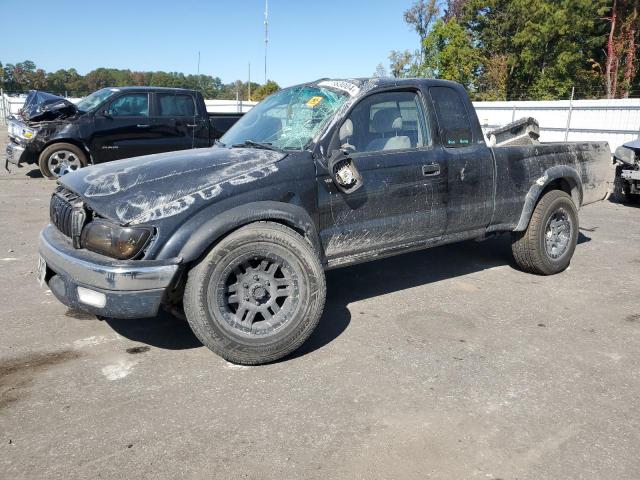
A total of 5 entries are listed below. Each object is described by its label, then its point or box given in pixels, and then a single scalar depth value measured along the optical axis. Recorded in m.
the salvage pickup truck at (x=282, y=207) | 3.12
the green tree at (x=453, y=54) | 39.78
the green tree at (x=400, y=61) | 53.34
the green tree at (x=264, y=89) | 40.39
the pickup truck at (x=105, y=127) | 10.23
